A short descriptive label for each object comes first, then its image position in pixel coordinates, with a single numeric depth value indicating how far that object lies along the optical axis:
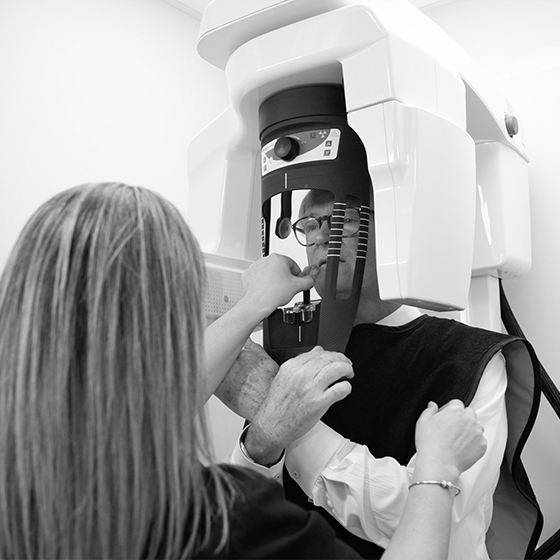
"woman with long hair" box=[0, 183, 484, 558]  0.70
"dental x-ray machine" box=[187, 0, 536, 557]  1.23
